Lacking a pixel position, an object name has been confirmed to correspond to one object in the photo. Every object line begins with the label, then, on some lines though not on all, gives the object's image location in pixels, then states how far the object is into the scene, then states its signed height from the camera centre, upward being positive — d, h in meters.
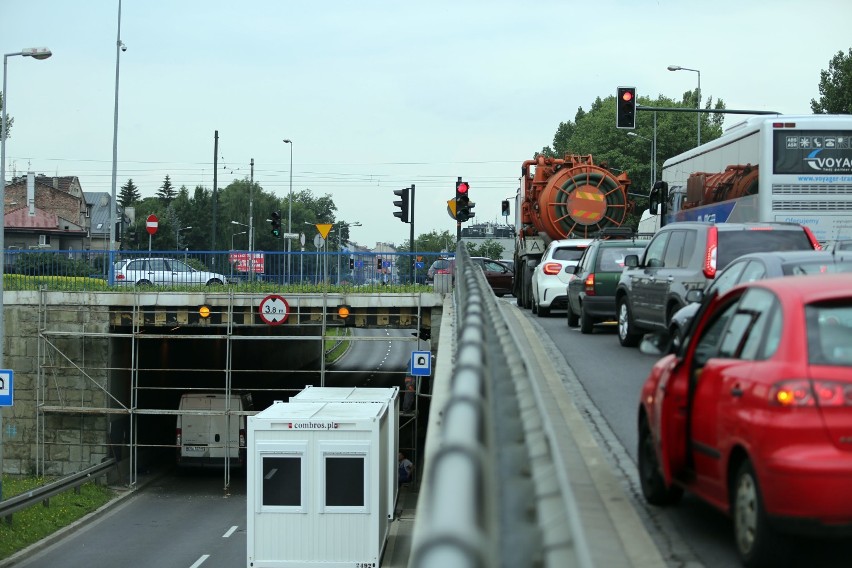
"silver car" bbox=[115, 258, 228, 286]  33.78 -0.48
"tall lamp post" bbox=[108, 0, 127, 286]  41.07 +4.44
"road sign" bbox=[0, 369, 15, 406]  24.53 -2.86
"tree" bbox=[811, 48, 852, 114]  60.62 +10.01
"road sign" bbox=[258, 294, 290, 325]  32.72 -1.43
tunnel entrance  32.69 -4.07
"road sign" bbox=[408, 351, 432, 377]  31.03 -2.79
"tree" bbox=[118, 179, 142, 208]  180.25 +10.23
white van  34.28 -5.28
